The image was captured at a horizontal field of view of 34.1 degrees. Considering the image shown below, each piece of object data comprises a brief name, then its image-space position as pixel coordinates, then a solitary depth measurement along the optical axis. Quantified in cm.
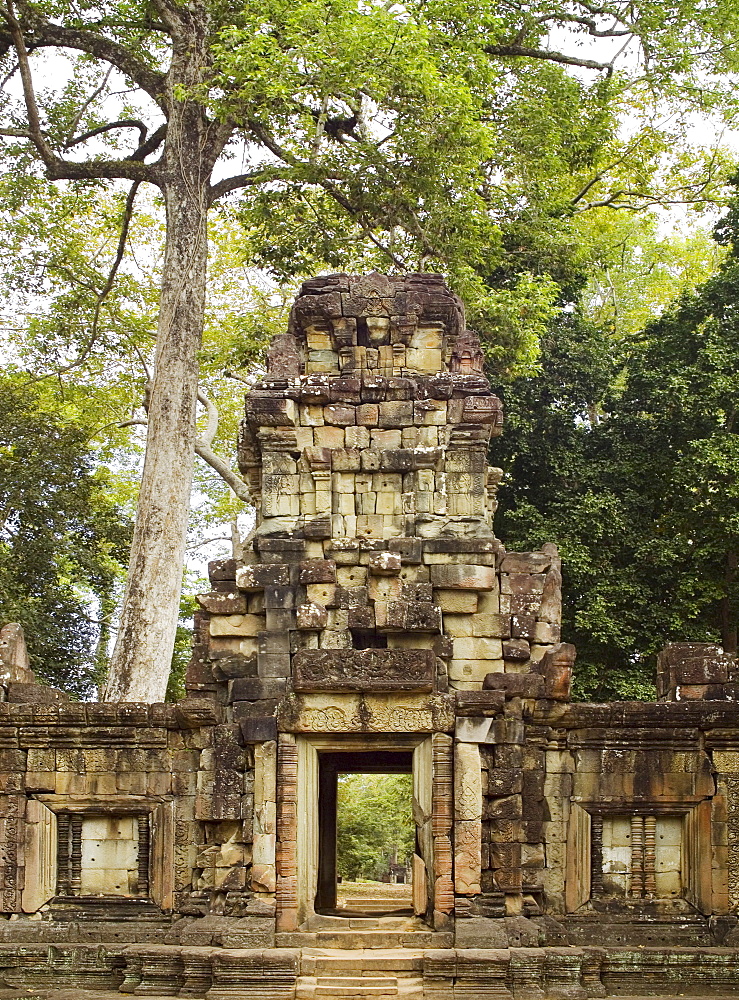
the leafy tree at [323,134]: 1653
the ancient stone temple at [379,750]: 998
